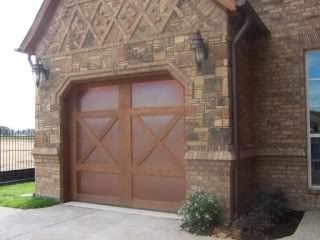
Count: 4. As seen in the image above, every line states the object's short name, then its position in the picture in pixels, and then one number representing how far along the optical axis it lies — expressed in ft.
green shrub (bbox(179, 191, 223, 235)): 22.93
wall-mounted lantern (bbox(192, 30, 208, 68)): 24.49
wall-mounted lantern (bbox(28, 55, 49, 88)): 32.30
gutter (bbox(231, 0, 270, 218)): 24.18
